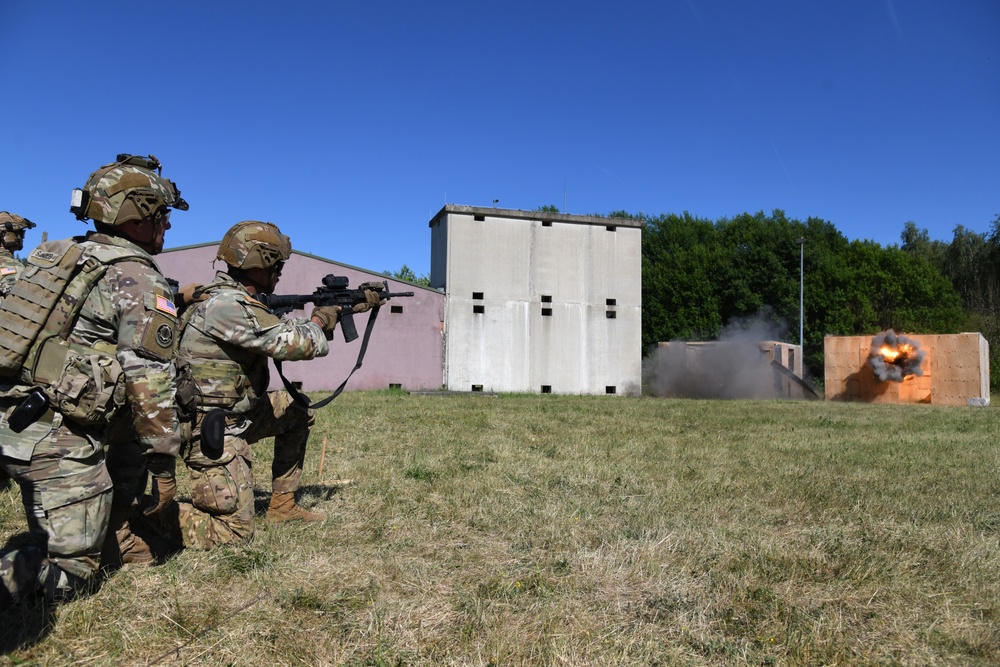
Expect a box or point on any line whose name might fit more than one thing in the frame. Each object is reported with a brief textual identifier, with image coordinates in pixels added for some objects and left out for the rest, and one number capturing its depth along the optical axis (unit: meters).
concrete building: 26.69
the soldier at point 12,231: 6.21
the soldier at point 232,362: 4.30
